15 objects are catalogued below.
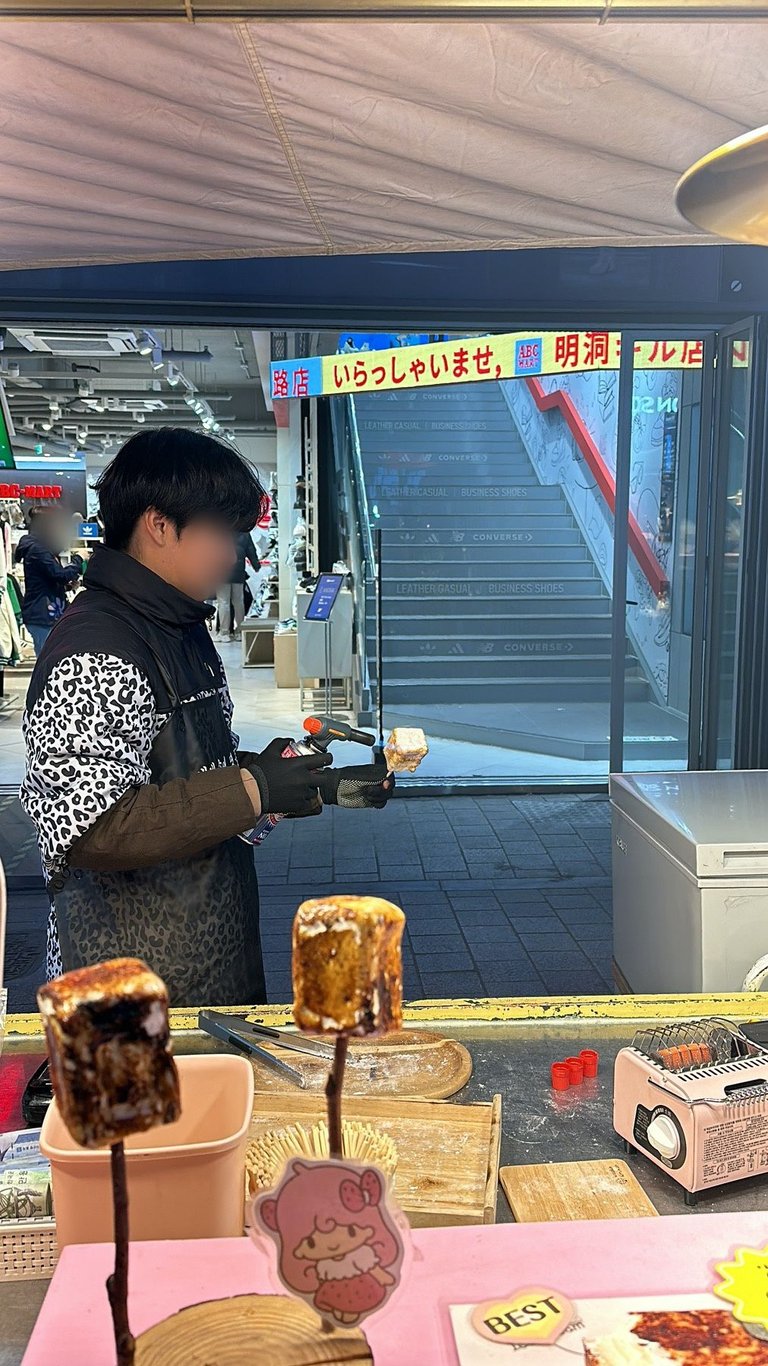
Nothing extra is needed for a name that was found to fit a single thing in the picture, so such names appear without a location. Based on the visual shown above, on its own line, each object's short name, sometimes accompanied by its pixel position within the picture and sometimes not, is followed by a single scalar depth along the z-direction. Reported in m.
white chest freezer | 1.87
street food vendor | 1.56
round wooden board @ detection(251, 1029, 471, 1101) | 1.33
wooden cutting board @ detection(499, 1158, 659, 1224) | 1.07
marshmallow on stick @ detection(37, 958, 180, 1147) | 0.59
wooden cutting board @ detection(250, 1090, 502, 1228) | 1.05
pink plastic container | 0.88
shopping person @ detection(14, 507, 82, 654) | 9.40
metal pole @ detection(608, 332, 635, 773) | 5.34
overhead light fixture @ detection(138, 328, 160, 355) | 10.57
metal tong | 1.37
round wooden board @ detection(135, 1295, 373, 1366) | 0.74
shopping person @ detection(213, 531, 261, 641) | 17.47
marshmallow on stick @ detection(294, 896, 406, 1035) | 0.68
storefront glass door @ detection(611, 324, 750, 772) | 5.16
